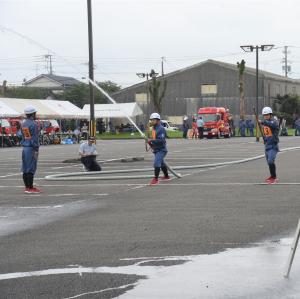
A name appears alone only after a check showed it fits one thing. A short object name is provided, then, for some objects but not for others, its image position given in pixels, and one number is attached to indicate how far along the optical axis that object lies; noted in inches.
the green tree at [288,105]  3516.2
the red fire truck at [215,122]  2393.0
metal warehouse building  3503.9
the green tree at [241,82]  3074.8
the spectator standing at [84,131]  2376.5
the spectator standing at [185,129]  2486.5
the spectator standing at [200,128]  2369.6
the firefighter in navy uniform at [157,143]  686.5
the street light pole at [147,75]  3019.7
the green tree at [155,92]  2987.2
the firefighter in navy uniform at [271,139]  657.0
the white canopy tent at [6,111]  1931.3
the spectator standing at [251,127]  2651.8
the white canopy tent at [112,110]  2459.4
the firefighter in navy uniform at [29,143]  609.9
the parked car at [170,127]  3111.7
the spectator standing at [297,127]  2409.2
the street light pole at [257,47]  2240.4
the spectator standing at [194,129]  2431.3
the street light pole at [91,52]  1068.5
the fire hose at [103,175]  753.6
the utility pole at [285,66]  5600.4
